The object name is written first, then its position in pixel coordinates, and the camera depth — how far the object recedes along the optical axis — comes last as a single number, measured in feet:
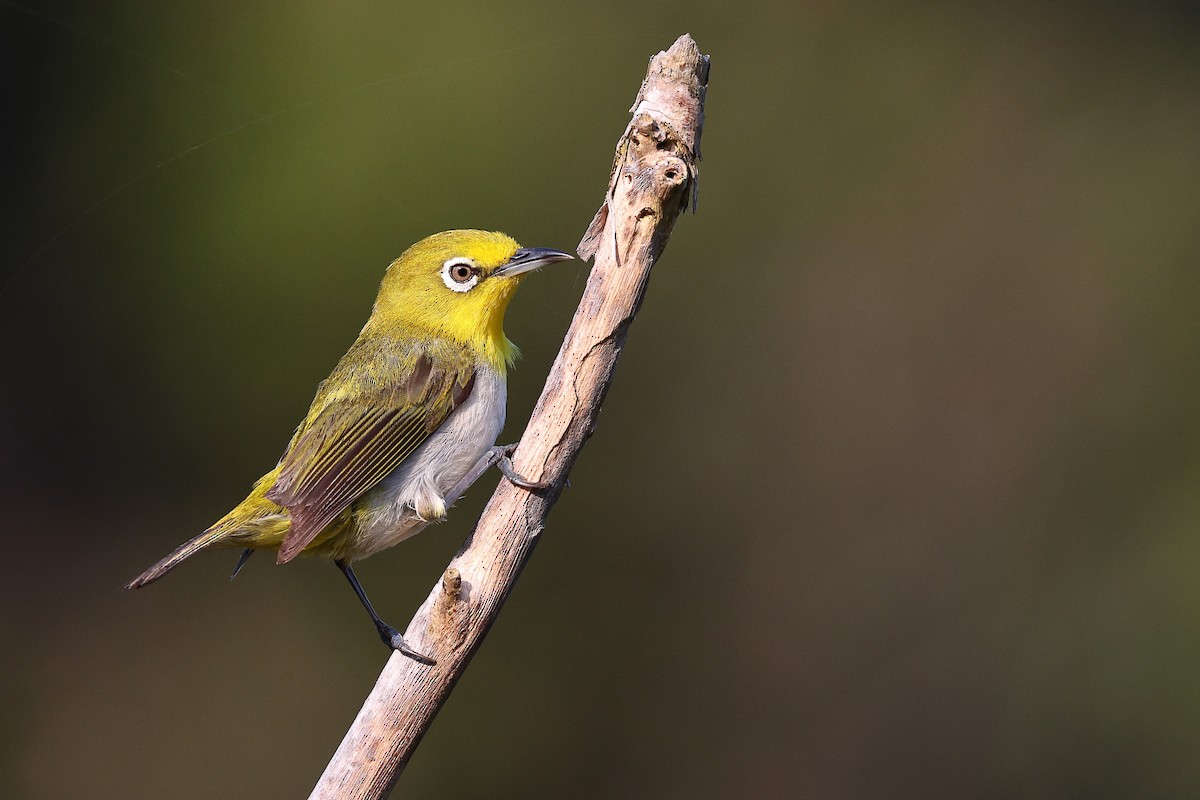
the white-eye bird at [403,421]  18.21
